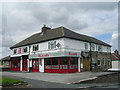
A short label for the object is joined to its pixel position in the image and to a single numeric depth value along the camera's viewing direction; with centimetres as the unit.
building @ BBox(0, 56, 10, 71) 4010
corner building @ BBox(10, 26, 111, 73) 2566
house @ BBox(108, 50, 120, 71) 3947
